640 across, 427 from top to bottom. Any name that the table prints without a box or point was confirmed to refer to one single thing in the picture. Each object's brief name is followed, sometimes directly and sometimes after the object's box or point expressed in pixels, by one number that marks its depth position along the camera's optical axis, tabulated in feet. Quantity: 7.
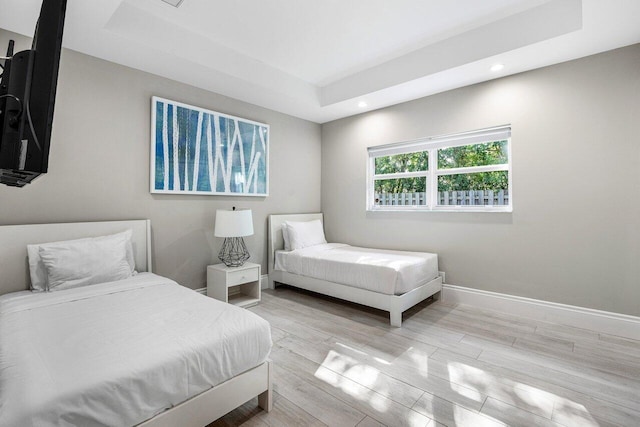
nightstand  10.84
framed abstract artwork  10.55
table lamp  10.97
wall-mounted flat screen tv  4.13
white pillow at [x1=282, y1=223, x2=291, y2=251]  13.79
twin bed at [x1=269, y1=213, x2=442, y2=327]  9.84
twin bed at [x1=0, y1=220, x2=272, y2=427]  3.62
